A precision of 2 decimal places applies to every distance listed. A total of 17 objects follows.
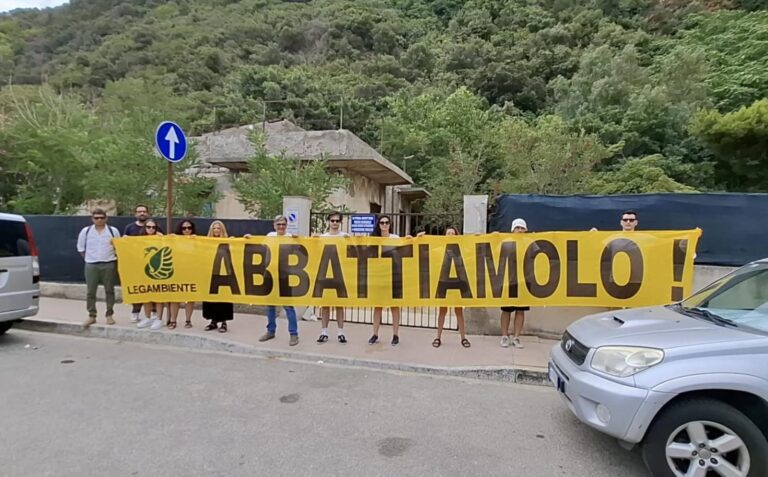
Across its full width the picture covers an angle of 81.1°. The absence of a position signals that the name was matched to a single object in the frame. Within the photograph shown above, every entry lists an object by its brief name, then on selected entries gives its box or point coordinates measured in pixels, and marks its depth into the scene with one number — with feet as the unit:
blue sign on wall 26.94
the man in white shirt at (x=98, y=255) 22.33
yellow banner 19.27
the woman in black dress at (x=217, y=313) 22.66
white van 19.57
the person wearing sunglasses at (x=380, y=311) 20.92
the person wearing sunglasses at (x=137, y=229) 23.88
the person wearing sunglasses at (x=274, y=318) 20.80
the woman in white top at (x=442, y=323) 20.48
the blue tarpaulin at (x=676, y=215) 19.60
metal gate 24.93
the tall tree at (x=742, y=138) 52.06
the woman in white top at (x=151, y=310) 22.94
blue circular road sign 23.24
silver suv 8.91
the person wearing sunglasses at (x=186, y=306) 22.97
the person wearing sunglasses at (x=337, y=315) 21.03
